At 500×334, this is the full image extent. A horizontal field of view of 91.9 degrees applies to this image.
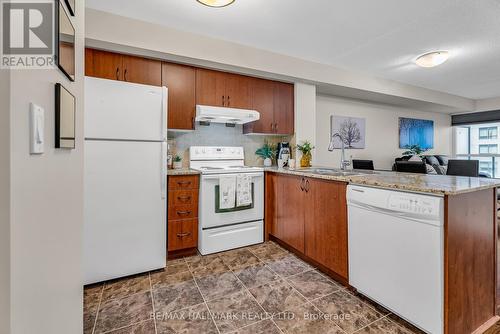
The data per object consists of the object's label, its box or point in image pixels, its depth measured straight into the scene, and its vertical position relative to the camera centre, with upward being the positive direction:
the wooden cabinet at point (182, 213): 2.44 -0.48
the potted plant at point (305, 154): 3.39 +0.17
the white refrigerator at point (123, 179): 1.94 -0.11
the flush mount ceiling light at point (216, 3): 1.93 +1.31
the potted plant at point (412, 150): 5.29 +0.36
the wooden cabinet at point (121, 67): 2.30 +0.99
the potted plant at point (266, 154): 3.48 +0.18
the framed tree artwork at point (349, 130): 4.36 +0.68
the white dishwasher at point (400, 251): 1.31 -0.52
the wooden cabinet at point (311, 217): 1.94 -0.49
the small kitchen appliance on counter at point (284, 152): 3.41 +0.20
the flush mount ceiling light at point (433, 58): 2.98 +1.36
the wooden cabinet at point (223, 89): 2.83 +0.94
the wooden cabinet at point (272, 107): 3.17 +0.81
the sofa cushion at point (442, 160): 5.52 +0.15
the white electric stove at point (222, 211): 2.56 -0.50
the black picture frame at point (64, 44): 0.79 +0.44
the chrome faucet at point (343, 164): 2.64 +0.03
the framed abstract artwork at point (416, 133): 5.35 +0.78
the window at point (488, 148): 5.84 +0.45
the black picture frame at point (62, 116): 0.79 +0.17
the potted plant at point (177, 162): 2.92 +0.05
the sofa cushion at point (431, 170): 4.23 -0.06
